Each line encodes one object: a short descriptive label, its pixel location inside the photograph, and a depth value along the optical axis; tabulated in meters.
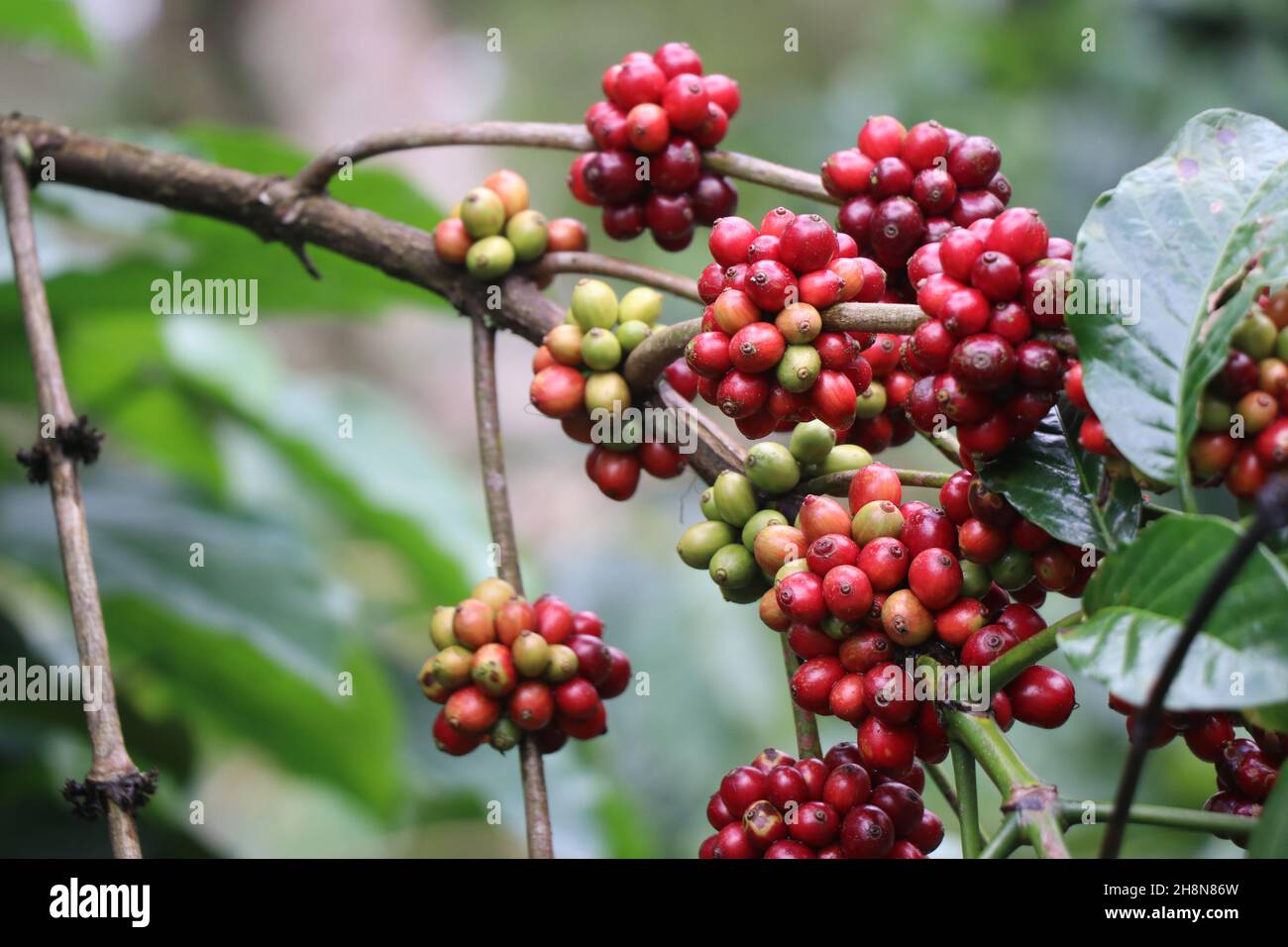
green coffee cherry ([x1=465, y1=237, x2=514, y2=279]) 0.95
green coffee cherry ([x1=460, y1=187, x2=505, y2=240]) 0.95
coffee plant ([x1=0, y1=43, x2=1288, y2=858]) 0.81
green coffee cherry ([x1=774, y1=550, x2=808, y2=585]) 0.86
